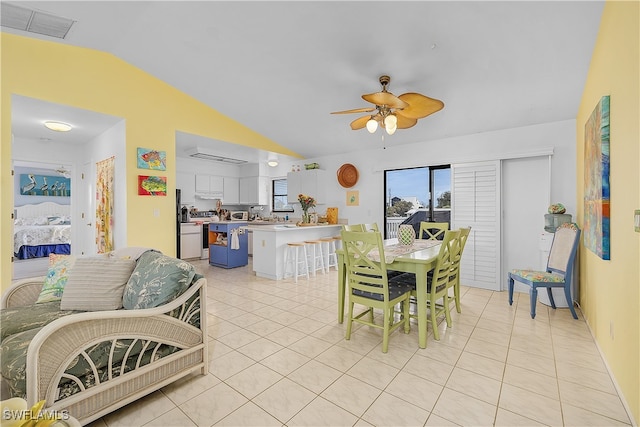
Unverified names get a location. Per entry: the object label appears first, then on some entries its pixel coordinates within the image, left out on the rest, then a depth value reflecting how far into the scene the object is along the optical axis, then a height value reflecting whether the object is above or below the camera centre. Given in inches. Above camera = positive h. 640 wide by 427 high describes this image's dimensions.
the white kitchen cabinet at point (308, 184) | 251.1 +22.4
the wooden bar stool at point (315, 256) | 204.1 -33.0
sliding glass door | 195.0 +9.2
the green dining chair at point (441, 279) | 102.8 -26.9
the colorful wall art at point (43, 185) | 293.4 +27.6
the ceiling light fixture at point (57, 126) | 159.6 +47.5
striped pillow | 81.4 -20.9
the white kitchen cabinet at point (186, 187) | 268.4 +21.8
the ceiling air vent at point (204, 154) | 222.1 +45.1
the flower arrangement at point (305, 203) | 218.8 +5.2
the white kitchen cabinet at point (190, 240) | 256.2 -26.4
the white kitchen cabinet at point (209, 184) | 281.7 +26.0
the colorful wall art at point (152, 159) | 163.5 +29.7
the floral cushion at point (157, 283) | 72.6 -18.5
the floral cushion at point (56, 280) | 90.7 -21.5
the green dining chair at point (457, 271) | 115.3 -25.8
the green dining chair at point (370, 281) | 94.5 -24.2
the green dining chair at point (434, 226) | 158.3 -9.8
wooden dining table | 96.8 -21.0
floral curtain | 172.6 +3.8
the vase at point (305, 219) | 224.1 -7.0
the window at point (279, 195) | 303.6 +15.7
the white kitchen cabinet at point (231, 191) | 304.7 +20.6
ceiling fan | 99.2 +36.9
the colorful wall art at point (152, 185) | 163.5 +14.6
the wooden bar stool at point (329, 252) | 216.4 -31.8
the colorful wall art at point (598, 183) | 80.8 +7.6
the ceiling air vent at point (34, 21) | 104.6 +72.7
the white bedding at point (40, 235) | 253.3 -20.8
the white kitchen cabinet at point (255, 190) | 298.8 +20.7
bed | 253.9 -16.7
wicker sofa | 54.9 -29.7
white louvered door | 167.5 -4.4
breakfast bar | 189.2 -23.6
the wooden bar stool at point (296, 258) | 191.6 -32.5
